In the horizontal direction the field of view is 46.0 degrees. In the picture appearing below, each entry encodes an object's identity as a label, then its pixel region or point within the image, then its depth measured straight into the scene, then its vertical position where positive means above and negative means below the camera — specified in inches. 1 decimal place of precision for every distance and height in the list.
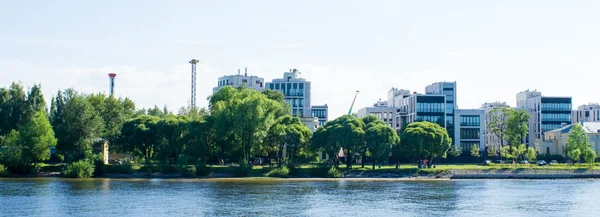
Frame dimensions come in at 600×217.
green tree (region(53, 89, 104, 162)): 4847.4 +129.8
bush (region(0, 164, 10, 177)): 4557.1 -155.1
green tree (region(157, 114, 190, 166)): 4936.0 +96.5
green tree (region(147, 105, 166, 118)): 7258.9 +390.0
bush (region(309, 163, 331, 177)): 4817.9 -141.1
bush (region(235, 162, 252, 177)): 4724.4 -137.8
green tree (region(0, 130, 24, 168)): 4566.9 -24.4
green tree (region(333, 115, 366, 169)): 4785.9 +98.8
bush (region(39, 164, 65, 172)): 4805.6 -139.5
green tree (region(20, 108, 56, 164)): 4576.8 +49.0
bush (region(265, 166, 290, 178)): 4764.0 -149.8
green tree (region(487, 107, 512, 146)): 6350.4 +249.5
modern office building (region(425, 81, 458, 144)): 7101.4 +572.4
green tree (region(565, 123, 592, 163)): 5561.0 +85.6
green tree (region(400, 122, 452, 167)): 4995.1 +68.1
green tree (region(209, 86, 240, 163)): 4761.3 +157.7
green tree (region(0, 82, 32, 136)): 5014.8 +266.7
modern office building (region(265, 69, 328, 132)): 6452.3 +265.3
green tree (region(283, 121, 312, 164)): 4889.3 +63.0
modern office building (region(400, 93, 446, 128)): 7012.8 +430.9
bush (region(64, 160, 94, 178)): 4537.4 -142.2
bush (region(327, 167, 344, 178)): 4790.8 -153.4
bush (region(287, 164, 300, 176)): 4833.9 -143.3
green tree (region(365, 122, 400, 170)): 4771.2 +68.4
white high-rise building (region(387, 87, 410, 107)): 7736.2 +594.2
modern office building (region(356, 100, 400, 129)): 7495.1 +404.6
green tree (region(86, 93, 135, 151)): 5206.7 +267.7
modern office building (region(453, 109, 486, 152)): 7130.9 +241.3
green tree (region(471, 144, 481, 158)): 6285.4 +7.4
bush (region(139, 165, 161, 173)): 4815.5 -139.2
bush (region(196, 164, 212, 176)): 4768.7 -141.3
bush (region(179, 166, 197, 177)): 4739.2 -148.0
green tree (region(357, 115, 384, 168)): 4859.7 +184.7
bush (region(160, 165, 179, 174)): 4795.8 -143.6
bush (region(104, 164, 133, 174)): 4761.3 -140.6
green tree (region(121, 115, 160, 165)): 5019.7 +103.5
